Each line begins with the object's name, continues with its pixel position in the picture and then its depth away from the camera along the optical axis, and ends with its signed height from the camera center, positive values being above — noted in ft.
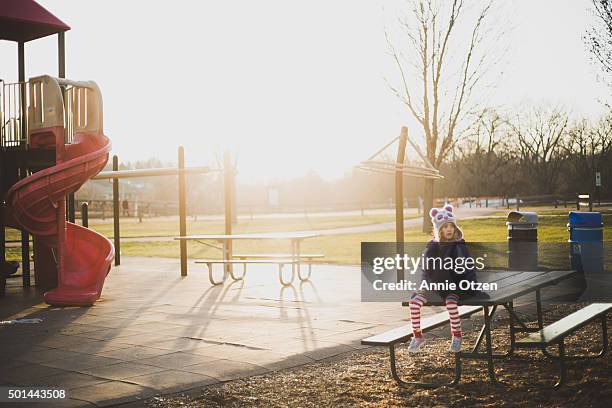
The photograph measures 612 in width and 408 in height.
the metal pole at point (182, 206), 52.13 -0.07
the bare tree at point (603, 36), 79.51 +17.03
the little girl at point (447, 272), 20.34 -1.95
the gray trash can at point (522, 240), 45.47 -2.53
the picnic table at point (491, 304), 19.31 -2.85
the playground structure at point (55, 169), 38.73 +2.06
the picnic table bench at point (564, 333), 18.39 -3.43
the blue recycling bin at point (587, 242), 44.96 -2.69
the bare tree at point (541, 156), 241.14 +13.80
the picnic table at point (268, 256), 43.65 -3.17
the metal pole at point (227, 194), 51.26 +0.70
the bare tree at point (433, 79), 97.25 +15.78
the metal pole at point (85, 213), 57.77 -0.51
